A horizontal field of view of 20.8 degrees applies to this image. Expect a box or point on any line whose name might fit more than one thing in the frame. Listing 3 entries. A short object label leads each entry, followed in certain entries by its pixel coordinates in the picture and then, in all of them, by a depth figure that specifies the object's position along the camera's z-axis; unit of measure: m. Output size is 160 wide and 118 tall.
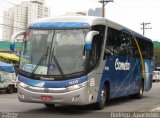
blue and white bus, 14.00
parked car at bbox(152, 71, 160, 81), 61.56
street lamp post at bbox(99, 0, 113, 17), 53.57
